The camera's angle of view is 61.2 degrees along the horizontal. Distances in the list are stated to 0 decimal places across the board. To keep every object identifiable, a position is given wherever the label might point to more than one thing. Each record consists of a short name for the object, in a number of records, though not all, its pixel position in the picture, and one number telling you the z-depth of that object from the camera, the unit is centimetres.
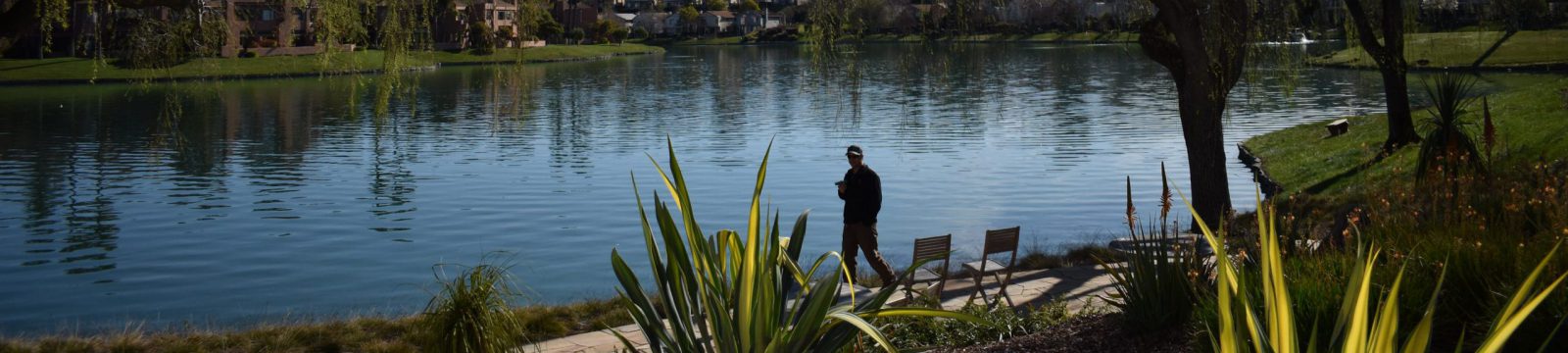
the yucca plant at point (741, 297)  591
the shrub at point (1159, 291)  761
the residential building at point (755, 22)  17062
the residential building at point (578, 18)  11910
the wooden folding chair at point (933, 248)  1156
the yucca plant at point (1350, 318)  357
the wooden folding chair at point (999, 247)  1130
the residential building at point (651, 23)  16850
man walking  1270
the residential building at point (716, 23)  17462
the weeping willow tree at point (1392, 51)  2100
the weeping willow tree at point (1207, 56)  1438
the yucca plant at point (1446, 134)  1490
